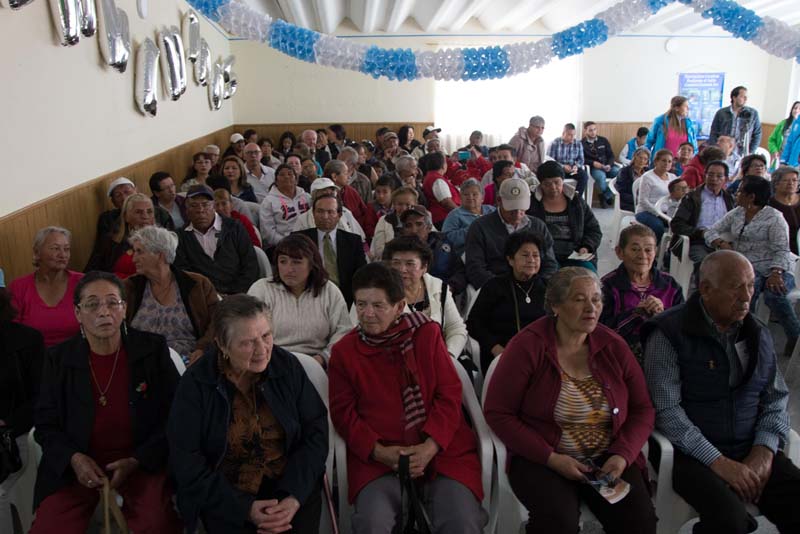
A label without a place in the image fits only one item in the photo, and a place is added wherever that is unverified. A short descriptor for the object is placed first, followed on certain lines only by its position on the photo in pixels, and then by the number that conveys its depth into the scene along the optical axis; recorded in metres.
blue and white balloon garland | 4.88
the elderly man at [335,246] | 3.40
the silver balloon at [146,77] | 4.99
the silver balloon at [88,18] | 3.67
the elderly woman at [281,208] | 4.44
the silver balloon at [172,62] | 5.71
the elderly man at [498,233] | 3.44
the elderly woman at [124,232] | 3.45
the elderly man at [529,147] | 7.70
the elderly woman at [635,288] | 2.56
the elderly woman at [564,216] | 3.93
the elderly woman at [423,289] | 2.64
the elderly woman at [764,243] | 3.63
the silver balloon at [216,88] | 8.48
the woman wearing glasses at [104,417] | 1.84
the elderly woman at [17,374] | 2.06
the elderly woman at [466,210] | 4.06
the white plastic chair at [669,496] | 1.96
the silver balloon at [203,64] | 7.33
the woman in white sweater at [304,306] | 2.62
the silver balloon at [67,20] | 3.43
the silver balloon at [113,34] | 4.11
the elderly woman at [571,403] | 1.89
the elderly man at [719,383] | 1.95
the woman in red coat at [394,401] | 1.93
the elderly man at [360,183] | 5.61
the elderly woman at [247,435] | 1.76
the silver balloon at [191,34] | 6.77
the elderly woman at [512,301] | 2.77
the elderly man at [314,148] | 8.10
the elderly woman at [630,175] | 6.45
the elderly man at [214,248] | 3.44
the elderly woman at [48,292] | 2.53
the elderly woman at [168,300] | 2.52
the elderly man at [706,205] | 4.49
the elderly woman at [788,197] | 4.05
